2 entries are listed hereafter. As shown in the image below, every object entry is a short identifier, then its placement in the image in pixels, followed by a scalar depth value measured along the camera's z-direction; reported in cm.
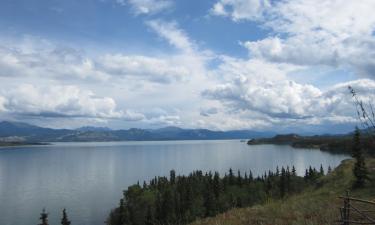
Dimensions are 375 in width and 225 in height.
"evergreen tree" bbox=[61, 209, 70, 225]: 8756
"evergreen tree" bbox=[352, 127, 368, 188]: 3378
